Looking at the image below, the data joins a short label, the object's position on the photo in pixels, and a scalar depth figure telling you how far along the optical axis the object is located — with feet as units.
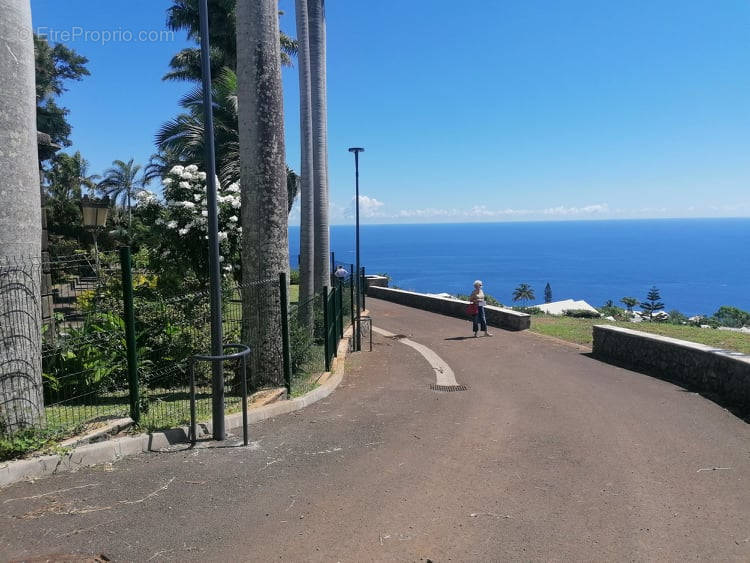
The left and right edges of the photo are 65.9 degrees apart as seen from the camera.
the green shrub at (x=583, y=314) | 80.68
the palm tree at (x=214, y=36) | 75.05
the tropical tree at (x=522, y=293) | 248.52
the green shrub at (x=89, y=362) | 24.98
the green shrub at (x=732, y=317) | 108.69
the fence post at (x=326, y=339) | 31.97
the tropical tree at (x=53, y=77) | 104.34
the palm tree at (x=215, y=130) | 62.28
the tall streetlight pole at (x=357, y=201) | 44.45
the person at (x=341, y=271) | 57.06
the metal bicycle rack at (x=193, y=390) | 18.80
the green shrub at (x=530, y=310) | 80.71
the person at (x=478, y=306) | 52.11
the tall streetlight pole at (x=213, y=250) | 18.78
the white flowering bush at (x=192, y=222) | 39.32
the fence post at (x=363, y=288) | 55.18
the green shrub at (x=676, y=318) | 93.52
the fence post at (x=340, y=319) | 36.96
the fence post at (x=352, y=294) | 44.44
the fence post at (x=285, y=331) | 26.50
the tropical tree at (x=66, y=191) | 103.55
